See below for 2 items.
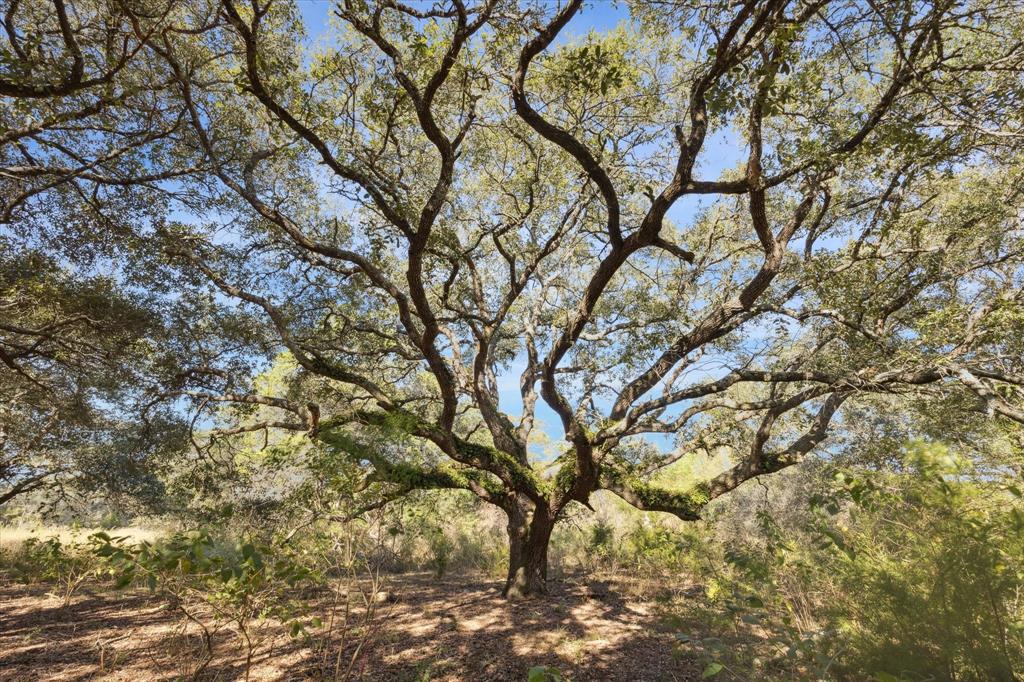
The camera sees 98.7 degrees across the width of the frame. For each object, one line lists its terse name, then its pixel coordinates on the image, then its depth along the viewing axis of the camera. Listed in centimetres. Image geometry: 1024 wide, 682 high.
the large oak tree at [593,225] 430
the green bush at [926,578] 253
